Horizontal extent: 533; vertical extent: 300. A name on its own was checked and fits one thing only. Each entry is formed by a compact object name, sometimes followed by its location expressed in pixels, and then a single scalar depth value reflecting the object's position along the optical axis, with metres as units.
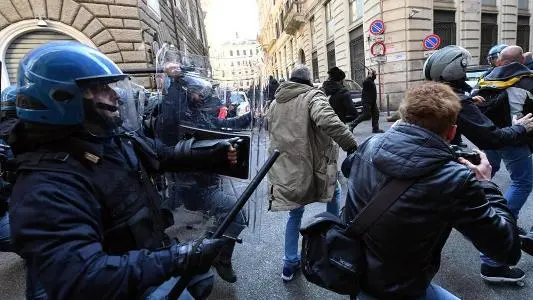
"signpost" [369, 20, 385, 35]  11.81
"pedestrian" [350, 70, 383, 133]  8.05
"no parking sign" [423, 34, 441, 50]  11.07
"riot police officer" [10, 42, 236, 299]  0.91
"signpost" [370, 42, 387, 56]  11.67
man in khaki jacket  2.60
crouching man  1.19
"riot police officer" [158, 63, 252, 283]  1.82
